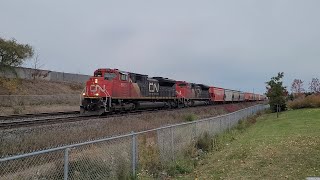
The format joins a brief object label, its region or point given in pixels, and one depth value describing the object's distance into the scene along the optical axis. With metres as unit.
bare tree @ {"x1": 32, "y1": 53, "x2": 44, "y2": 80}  55.18
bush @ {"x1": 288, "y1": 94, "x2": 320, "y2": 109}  52.42
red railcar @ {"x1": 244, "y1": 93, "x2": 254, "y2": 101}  90.45
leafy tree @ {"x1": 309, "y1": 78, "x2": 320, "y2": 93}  93.10
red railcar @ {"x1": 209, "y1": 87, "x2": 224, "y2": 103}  59.75
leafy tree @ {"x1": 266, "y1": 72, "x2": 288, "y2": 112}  48.83
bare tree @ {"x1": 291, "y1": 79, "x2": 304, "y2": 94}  103.81
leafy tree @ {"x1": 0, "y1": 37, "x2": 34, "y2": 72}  43.09
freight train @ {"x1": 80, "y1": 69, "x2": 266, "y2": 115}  27.12
